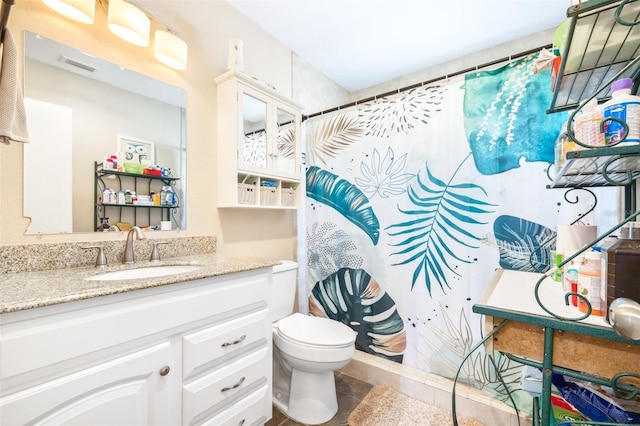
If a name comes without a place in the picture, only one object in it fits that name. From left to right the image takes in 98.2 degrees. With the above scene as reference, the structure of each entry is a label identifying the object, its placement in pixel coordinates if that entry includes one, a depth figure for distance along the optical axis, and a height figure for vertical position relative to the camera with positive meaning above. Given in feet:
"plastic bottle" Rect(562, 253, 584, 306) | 2.38 -0.59
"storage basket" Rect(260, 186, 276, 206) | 5.97 +0.34
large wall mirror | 3.59 +1.24
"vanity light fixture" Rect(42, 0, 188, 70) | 3.75 +2.76
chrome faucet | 4.12 -0.52
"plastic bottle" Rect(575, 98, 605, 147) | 2.03 +0.66
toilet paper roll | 3.03 -0.27
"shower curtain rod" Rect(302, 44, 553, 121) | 4.63 +2.60
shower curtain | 4.59 +0.06
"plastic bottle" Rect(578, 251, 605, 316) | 2.02 -0.52
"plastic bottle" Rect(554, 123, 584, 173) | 2.62 +0.64
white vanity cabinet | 2.27 -1.51
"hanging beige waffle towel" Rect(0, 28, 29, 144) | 2.91 +1.22
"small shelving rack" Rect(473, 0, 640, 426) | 1.80 -0.73
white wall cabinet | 5.36 +1.41
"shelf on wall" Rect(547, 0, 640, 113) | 1.99 +1.39
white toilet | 4.60 -2.45
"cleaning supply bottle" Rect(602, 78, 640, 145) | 1.82 +0.65
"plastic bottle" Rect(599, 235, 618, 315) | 1.88 -0.39
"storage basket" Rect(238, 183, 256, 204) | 5.50 +0.36
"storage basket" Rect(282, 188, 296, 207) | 6.59 +0.35
